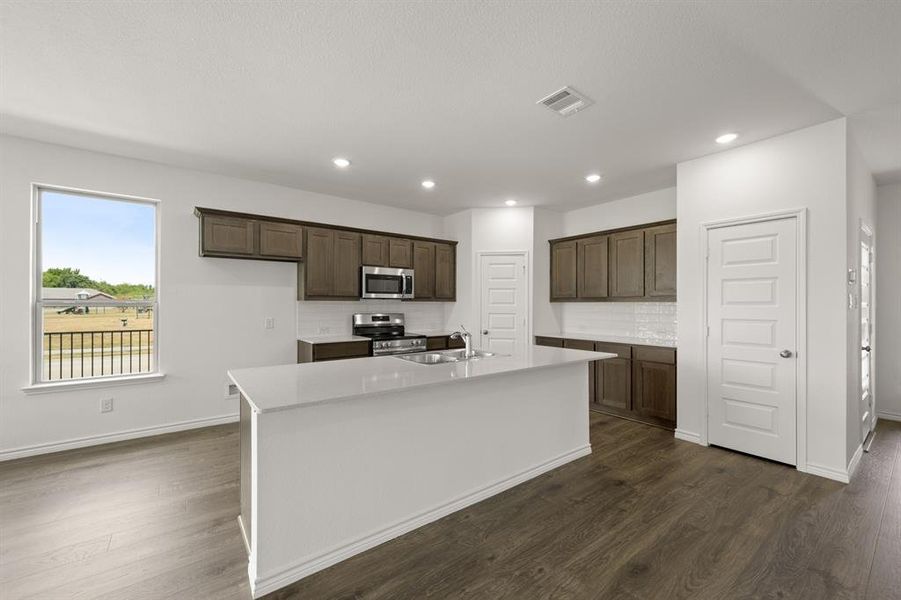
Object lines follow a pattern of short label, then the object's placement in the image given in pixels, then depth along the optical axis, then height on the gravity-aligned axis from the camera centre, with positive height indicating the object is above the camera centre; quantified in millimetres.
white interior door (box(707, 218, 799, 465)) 3164 -299
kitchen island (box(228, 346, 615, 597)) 1882 -878
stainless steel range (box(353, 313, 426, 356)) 4844 -457
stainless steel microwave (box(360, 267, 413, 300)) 5039 +233
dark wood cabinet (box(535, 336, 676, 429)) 4113 -925
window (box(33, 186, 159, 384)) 3541 +113
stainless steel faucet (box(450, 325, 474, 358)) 3281 -362
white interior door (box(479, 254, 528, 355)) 5559 +1
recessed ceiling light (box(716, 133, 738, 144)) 3174 +1366
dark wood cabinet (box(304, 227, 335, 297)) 4621 +449
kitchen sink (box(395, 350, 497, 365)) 3285 -481
